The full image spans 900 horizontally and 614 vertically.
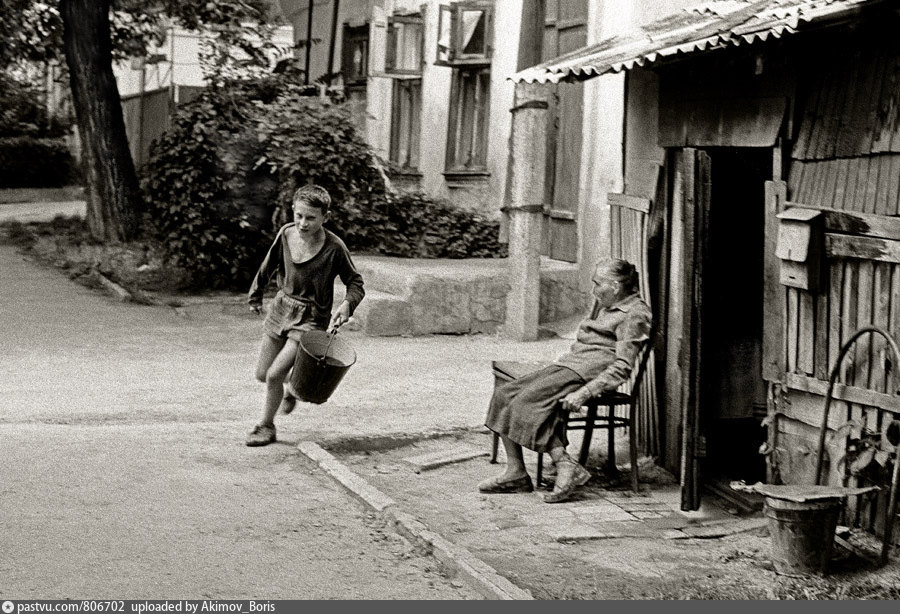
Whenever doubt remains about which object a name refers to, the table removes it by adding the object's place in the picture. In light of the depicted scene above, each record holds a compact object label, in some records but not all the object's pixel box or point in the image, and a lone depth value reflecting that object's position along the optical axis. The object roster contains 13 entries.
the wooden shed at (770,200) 6.74
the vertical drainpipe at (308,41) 21.51
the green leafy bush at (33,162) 29.62
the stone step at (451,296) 14.49
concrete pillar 14.17
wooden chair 7.96
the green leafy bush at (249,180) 16.81
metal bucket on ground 6.24
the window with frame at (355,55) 23.78
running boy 8.82
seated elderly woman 7.73
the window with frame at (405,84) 20.27
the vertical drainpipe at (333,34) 21.82
